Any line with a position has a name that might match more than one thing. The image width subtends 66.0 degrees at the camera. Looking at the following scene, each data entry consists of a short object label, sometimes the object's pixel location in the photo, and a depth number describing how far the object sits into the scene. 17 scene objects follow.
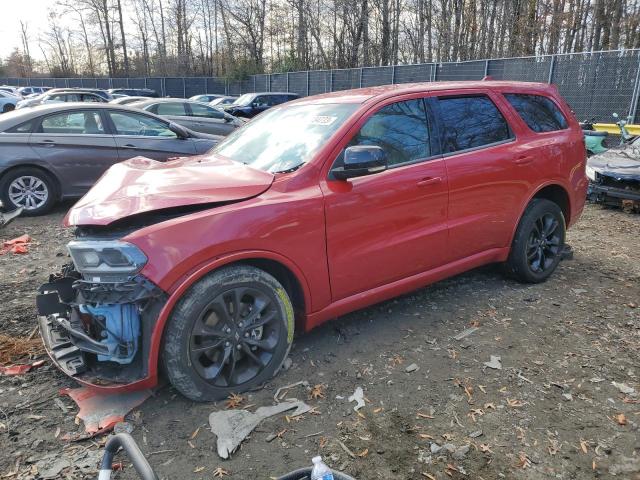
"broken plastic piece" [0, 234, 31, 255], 5.76
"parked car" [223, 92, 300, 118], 20.22
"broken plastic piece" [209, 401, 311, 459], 2.62
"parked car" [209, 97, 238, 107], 23.53
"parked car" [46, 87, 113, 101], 19.81
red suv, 2.70
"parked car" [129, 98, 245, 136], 12.52
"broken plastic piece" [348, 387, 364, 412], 2.94
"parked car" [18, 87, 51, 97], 36.30
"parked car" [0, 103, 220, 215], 7.07
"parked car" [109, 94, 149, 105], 15.36
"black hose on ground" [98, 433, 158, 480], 1.35
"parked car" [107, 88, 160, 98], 28.49
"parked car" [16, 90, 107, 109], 17.95
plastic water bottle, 1.46
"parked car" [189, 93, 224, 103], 25.34
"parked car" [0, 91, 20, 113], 23.77
